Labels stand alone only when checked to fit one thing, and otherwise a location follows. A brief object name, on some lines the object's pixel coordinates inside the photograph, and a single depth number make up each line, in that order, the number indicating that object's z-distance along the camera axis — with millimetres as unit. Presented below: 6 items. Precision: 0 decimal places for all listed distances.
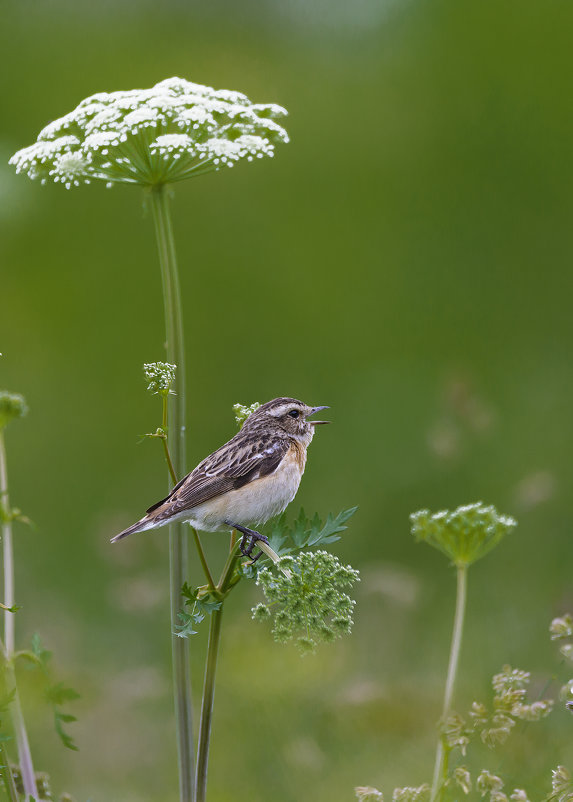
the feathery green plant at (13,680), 4168
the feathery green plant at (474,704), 4219
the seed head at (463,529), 4547
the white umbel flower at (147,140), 5531
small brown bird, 5148
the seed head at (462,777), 4141
